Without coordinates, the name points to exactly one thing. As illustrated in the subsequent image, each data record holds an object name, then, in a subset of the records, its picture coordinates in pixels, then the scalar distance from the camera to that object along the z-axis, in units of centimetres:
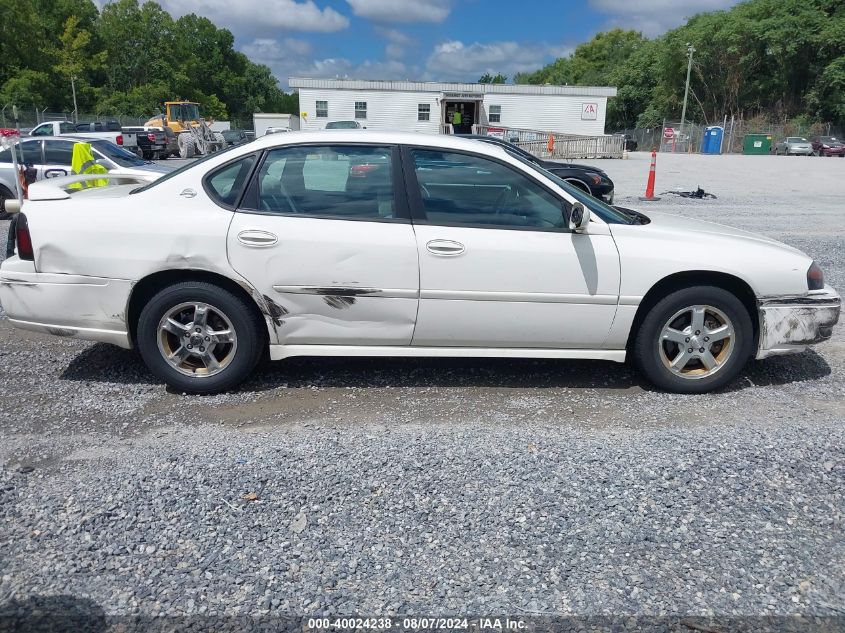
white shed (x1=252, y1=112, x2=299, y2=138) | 4076
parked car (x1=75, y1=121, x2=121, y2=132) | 2914
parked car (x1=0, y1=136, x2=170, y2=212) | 1205
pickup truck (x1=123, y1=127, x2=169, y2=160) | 2798
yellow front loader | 3159
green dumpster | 4762
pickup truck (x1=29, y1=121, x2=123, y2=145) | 2511
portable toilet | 4788
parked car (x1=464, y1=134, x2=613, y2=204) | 1294
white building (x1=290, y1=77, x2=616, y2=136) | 3875
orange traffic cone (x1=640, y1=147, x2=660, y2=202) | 1517
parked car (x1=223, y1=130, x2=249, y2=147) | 4319
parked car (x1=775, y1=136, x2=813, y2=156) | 4553
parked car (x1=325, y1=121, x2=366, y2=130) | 2934
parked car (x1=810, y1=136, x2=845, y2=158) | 4353
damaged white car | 399
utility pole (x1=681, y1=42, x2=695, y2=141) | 5415
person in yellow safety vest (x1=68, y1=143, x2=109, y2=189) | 959
